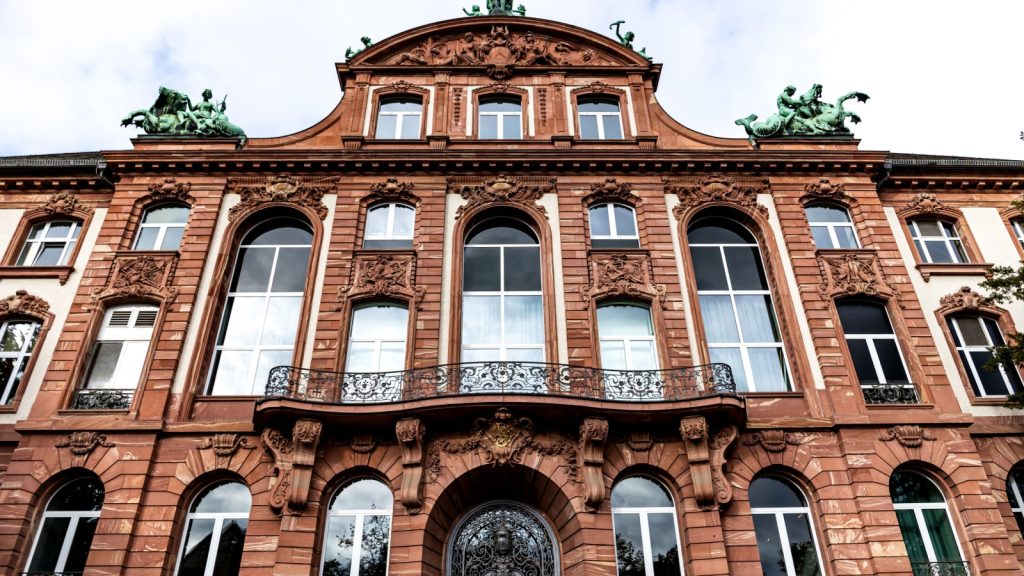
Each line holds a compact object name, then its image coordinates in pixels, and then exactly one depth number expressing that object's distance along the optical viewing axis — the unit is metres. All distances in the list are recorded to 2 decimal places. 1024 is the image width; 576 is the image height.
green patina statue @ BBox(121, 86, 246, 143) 18.95
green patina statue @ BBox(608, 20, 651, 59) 21.81
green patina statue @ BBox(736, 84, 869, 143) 19.27
